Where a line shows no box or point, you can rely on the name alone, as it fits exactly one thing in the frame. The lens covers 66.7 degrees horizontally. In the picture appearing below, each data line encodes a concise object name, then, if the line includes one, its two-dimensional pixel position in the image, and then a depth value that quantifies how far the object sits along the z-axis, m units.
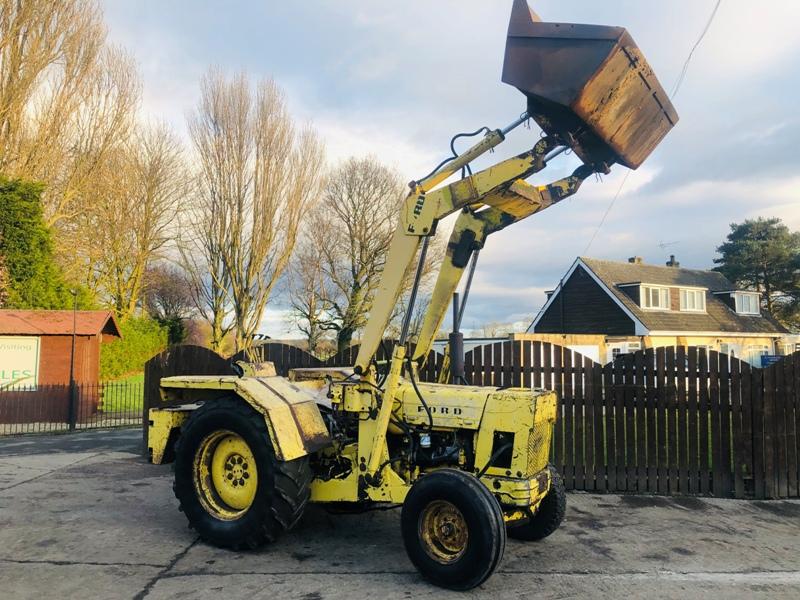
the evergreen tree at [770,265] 41.59
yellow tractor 4.37
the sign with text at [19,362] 15.38
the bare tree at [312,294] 30.52
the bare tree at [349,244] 30.11
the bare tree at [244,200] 24.56
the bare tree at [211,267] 24.91
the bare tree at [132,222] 26.50
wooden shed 14.79
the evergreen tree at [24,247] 19.41
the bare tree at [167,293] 36.34
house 28.27
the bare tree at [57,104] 20.59
